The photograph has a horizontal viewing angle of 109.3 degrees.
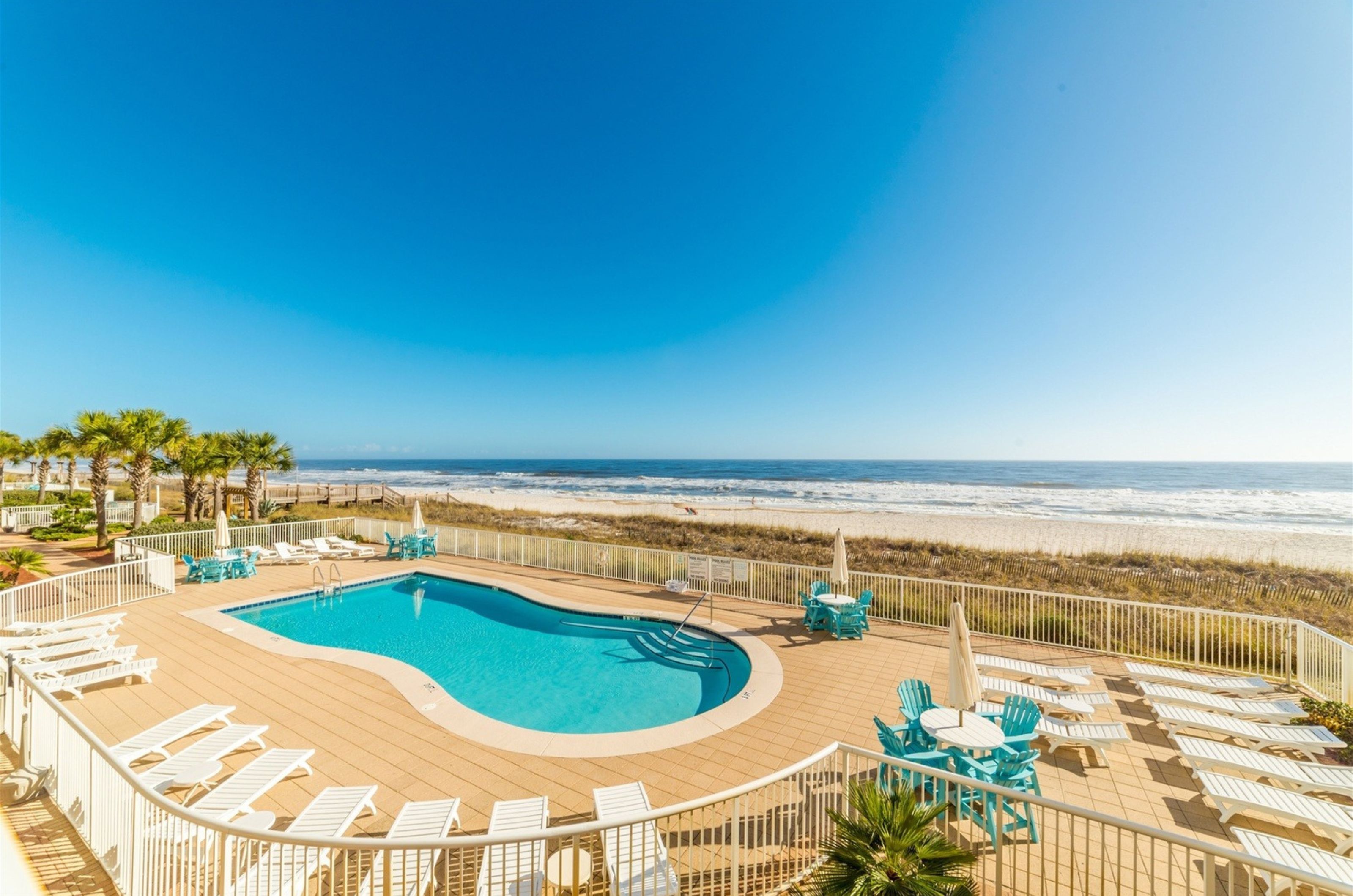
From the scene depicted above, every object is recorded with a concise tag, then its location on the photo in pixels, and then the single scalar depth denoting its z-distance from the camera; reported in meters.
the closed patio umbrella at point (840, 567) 9.13
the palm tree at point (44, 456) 19.69
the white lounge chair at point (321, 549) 14.70
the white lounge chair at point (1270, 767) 4.10
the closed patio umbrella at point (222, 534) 12.25
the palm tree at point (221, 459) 17.83
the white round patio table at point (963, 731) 4.17
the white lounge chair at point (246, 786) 3.75
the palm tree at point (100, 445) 14.96
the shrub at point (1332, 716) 5.14
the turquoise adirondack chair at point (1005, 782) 3.85
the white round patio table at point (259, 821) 3.46
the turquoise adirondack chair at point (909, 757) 4.32
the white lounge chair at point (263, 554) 13.62
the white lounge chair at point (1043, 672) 6.48
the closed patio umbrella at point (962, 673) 4.45
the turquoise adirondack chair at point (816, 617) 9.16
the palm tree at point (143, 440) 15.28
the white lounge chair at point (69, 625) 7.52
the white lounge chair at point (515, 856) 3.03
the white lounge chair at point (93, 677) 6.00
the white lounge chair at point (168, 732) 4.45
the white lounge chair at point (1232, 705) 5.47
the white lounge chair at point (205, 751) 4.13
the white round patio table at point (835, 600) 8.72
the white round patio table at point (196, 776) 4.04
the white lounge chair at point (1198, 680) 6.25
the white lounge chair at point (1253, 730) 4.82
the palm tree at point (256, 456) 19.25
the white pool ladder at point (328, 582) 11.75
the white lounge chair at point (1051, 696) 5.59
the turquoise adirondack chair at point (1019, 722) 4.45
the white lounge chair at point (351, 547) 15.21
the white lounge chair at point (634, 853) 2.77
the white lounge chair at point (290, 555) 13.84
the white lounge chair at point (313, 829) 2.94
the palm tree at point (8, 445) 23.42
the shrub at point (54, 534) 16.42
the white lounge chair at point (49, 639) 6.79
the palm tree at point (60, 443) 17.36
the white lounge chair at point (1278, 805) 3.51
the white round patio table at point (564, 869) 3.02
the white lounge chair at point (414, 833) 3.16
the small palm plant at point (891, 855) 2.48
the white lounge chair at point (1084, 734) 4.80
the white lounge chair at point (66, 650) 6.53
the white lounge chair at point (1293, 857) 3.09
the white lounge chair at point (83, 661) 6.24
